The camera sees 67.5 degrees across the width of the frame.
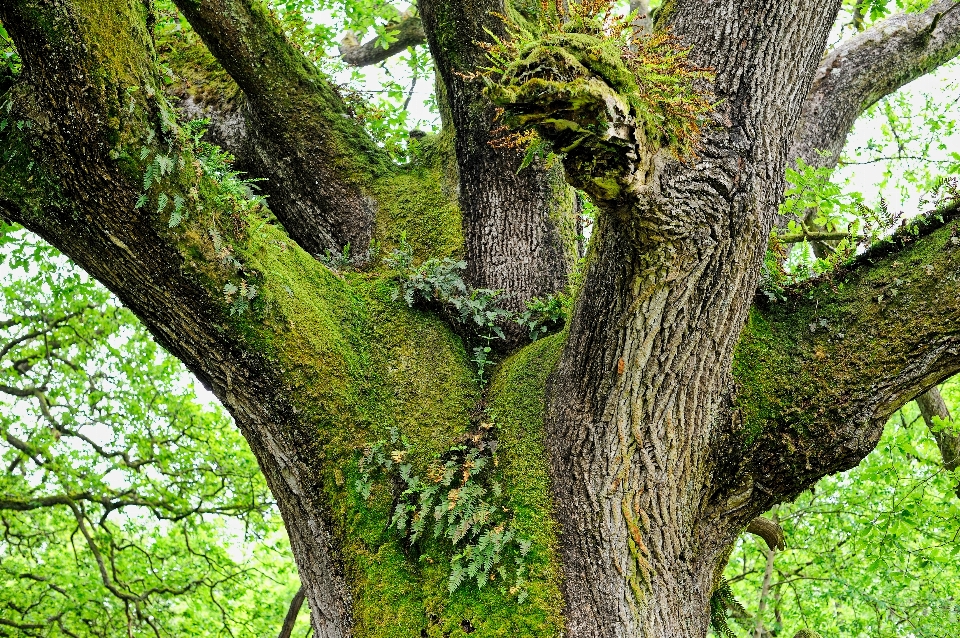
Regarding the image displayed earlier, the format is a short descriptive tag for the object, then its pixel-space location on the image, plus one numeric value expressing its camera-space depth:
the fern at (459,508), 3.56
